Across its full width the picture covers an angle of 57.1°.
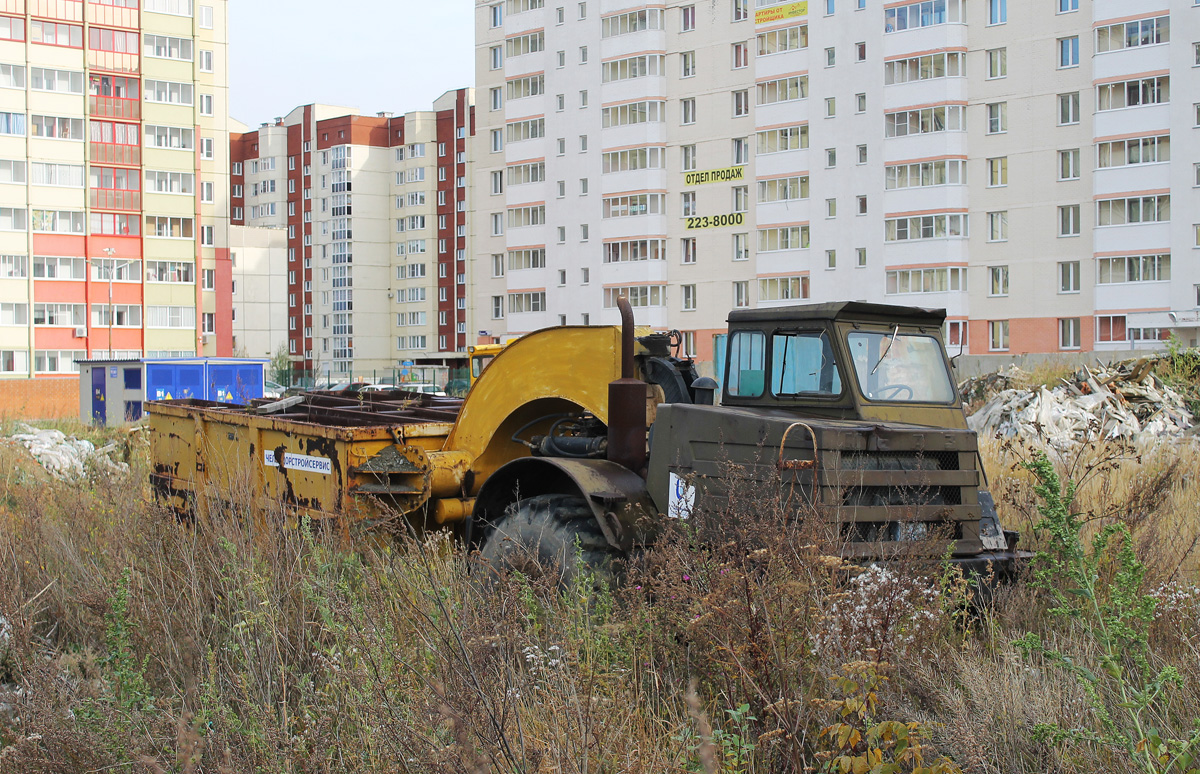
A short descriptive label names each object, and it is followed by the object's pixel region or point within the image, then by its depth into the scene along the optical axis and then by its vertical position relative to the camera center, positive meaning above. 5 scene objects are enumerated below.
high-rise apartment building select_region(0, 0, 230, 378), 64.25 +11.19
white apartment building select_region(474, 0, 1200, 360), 47.34 +9.71
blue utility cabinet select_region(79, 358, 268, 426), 44.94 -0.64
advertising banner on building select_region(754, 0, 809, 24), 54.88 +17.58
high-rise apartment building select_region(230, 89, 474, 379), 94.06 +12.21
